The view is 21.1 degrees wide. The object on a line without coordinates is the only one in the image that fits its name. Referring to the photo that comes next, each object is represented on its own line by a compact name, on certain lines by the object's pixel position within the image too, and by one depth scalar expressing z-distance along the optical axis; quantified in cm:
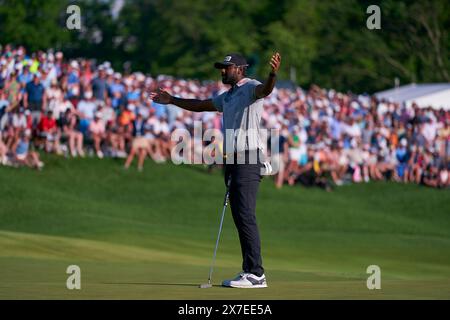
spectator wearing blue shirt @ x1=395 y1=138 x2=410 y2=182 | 3847
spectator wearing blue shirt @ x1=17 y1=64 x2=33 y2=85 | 3063
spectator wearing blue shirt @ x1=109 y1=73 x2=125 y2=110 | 3328
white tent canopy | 4784
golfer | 1179
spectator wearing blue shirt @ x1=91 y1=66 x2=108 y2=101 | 3259
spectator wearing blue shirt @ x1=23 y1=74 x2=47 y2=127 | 3059
